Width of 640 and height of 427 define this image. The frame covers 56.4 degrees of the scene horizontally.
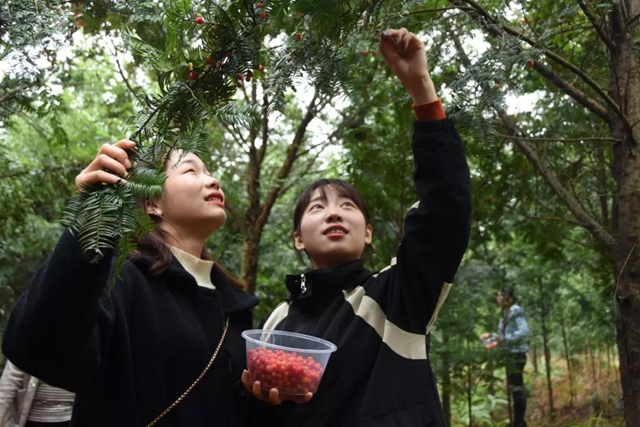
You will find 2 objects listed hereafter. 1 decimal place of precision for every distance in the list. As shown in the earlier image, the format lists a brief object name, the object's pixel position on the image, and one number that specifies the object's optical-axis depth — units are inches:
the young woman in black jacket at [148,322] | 50.6
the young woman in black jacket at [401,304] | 64.7
